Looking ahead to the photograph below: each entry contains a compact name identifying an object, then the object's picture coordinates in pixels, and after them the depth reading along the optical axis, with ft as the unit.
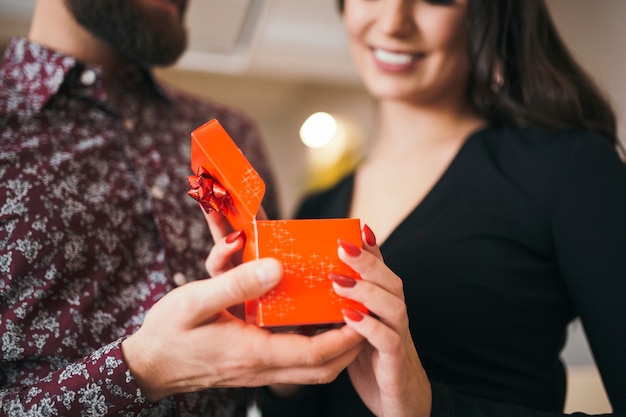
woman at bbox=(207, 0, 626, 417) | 3.19
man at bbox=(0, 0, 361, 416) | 2.31
